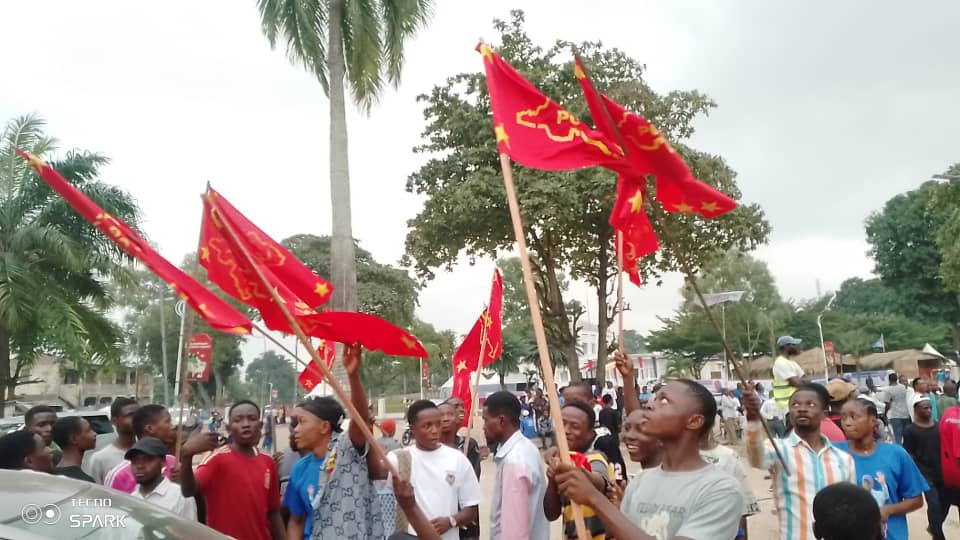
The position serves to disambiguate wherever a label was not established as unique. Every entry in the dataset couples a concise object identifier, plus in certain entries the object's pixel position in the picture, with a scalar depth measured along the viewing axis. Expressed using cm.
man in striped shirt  405
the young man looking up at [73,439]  534
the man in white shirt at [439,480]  455
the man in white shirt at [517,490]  416
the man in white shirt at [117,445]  554
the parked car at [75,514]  263
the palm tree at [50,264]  1470
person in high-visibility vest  673
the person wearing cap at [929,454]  744
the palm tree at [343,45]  1217
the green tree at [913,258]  4950
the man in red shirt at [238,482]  454
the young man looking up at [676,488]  270
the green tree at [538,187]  1786
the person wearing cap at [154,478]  458
